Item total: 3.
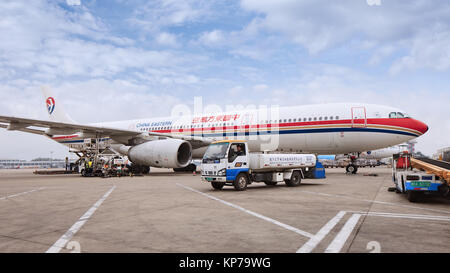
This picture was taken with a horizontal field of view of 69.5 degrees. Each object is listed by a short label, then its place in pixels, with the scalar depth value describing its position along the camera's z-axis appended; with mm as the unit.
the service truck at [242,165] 12188
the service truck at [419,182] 8281
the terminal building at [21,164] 100875
